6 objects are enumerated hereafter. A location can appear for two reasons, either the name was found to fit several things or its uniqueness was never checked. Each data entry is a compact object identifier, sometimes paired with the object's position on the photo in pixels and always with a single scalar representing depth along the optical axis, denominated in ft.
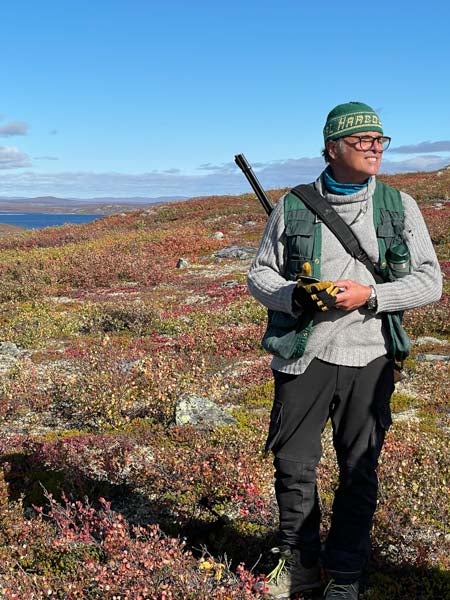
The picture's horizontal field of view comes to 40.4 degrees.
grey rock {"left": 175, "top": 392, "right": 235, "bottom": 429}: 26.68
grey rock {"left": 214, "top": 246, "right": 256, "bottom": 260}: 85.08
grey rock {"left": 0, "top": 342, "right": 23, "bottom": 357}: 40.93
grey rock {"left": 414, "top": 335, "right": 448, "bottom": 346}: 39.50
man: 12.09
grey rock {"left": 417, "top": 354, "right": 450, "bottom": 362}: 35.53
